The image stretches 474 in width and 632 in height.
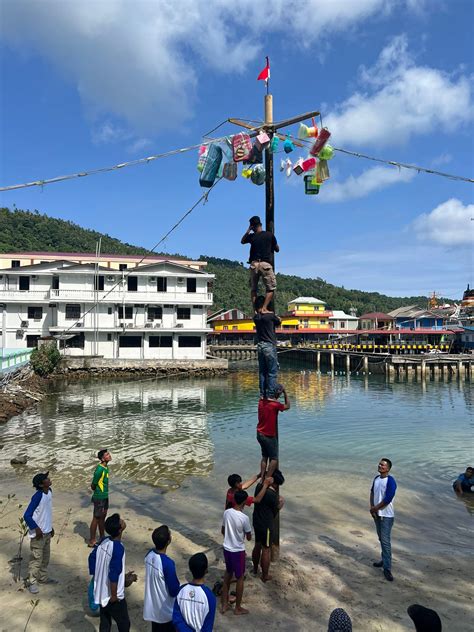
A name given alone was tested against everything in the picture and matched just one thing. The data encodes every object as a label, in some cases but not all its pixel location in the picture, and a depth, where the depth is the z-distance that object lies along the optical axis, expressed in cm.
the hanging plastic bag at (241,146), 775
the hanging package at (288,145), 783
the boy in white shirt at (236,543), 570
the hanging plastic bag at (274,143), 768
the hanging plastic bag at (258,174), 789
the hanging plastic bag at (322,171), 835
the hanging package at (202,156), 813
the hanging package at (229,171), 807
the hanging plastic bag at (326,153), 802
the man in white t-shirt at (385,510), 697
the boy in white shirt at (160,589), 441
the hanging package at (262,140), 739
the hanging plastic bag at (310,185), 845
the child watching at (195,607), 400
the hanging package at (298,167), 829
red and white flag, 776
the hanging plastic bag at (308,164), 828
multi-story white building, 4428
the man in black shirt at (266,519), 632
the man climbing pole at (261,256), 672
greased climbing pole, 754
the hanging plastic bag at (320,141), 783
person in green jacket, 799
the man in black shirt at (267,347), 677
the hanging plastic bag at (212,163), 805
